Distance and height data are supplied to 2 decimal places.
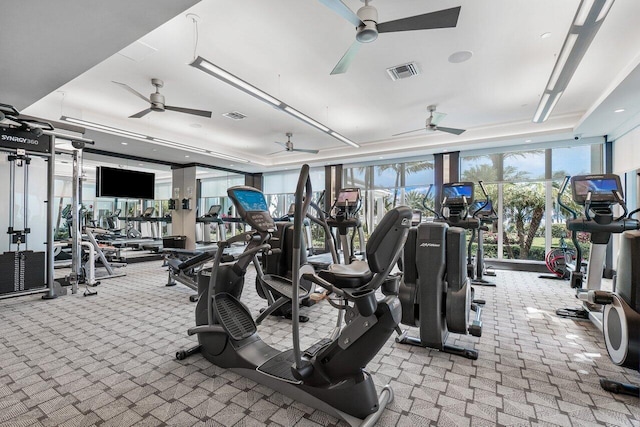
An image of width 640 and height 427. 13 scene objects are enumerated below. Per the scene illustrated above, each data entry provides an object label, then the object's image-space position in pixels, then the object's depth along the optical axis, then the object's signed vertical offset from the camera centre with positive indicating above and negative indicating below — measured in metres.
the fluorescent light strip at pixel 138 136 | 5.71 +1.77
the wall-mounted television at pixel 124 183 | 7.65 +0.84
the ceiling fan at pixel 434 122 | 5.79 +1.89
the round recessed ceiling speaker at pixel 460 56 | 3.88 +2.17
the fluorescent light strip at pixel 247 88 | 3.37 +1.76
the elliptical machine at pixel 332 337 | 1.63 -0.80
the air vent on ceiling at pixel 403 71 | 4.25 +2.17
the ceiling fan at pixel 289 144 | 7.53 +1.82
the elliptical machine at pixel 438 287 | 2.57 -0.64
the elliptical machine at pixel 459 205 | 4.76 +0.17
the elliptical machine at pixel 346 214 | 5.70 +0.01
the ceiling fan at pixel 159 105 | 4.64 +1.74
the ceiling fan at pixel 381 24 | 2.50 +1.77
